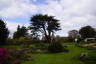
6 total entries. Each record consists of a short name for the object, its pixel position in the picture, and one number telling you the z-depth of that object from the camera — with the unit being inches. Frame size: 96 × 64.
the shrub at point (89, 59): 205.6
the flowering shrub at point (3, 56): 187.3
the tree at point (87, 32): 1024.0
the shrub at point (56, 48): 356.7
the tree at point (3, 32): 638.7
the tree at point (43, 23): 836.6
